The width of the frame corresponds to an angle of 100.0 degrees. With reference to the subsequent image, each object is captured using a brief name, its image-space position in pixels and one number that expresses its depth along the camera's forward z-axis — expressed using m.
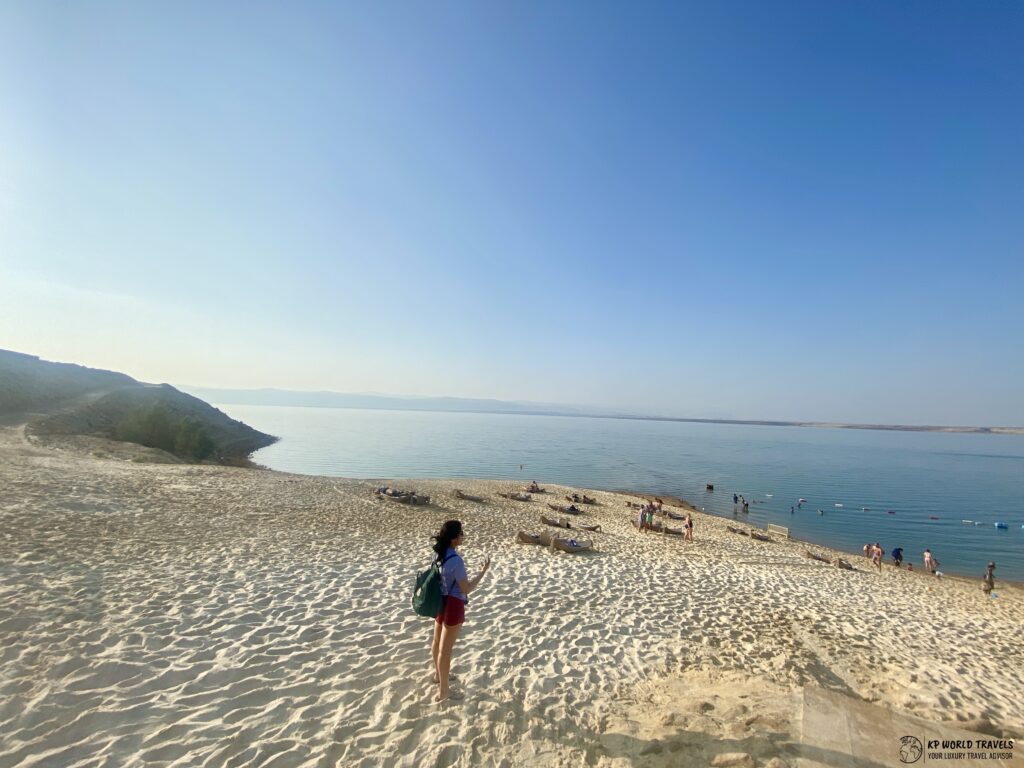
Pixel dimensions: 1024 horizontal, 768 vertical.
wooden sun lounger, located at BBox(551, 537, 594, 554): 13.48
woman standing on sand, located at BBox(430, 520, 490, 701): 4.97
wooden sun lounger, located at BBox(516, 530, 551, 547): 14.30
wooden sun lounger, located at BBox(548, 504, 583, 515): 26.00
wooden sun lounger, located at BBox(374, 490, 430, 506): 21.86
